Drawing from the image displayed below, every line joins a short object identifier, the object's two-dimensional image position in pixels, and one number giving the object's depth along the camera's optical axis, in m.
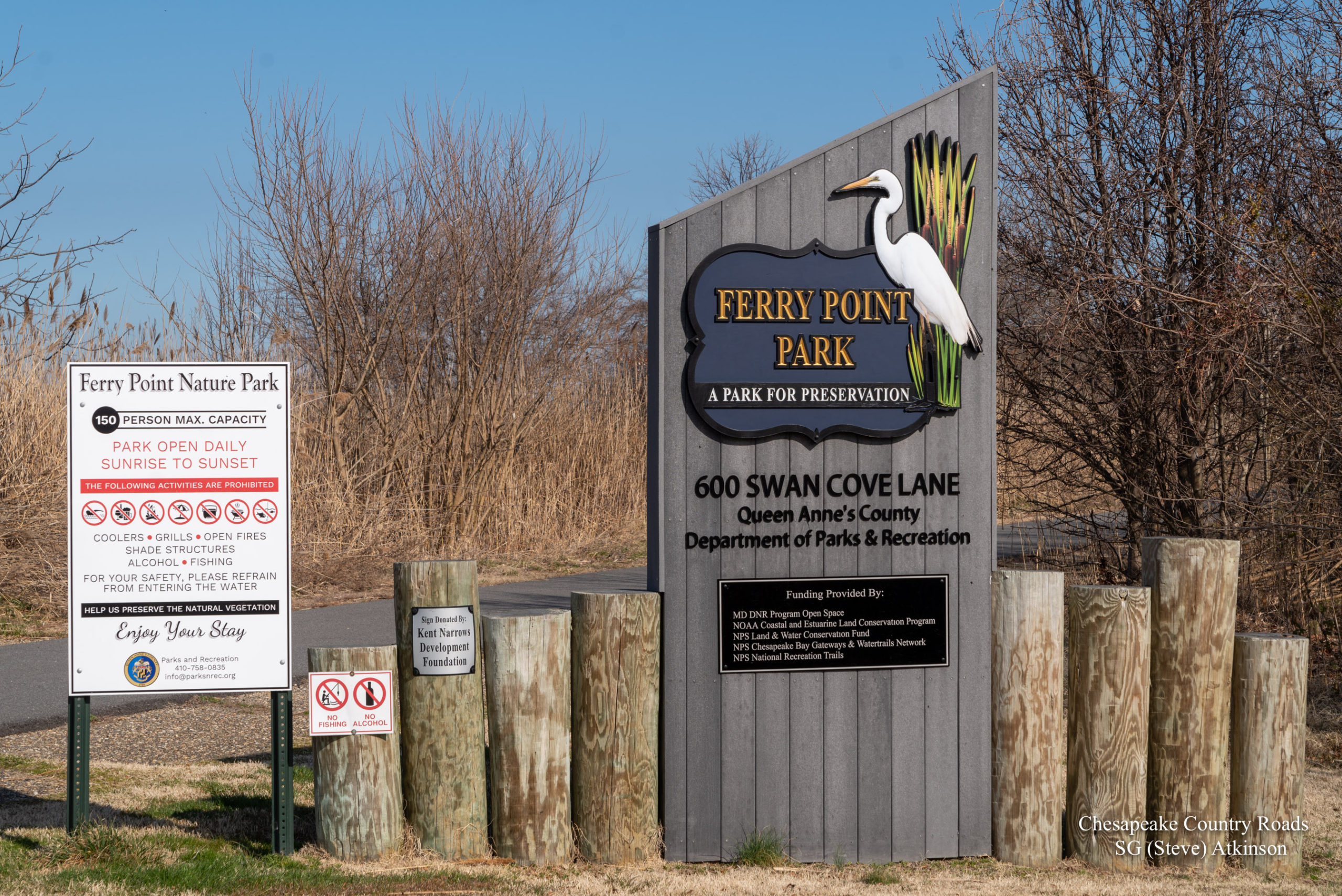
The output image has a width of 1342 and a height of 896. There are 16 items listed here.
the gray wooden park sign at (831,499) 10.32
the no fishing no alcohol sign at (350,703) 10.01
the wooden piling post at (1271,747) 10.48
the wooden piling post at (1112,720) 10.41
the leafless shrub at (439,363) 32.81
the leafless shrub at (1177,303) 16.52
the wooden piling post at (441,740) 10.17
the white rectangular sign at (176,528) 10.25
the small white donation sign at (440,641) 10.22
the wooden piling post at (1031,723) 10.47
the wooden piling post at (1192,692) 10.46
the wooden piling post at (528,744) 10.12
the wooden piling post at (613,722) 10.18
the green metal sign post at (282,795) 10.14
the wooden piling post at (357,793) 10.03
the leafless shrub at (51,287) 23.81
